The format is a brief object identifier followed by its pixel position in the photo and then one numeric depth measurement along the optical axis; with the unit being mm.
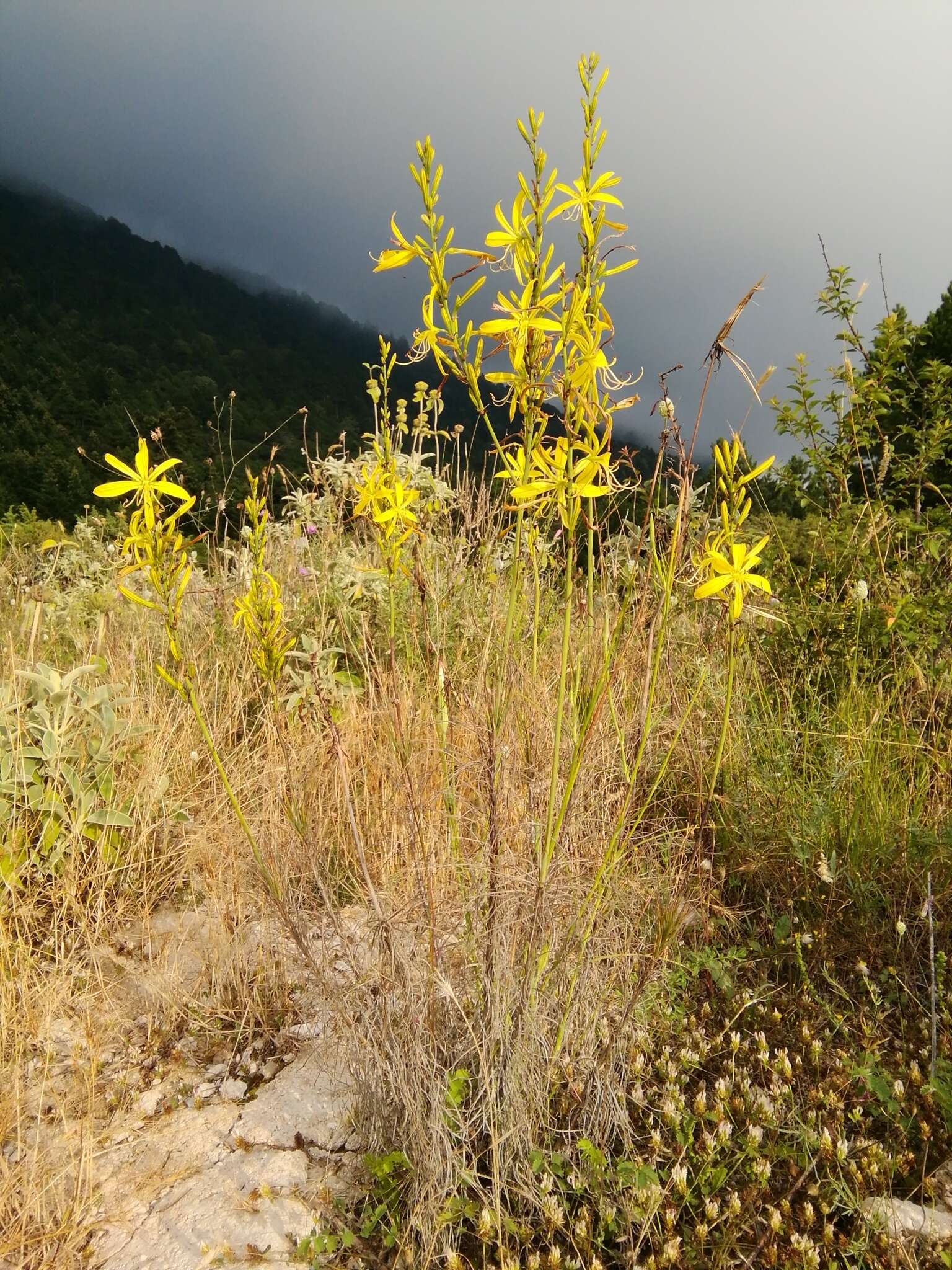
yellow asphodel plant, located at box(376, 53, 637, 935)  1061
